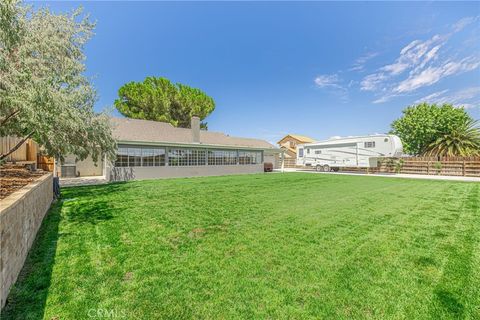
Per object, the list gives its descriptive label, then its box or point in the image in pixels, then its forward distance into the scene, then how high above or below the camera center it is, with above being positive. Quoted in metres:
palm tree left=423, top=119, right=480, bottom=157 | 21.09 +1.88
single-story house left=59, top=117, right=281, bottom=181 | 14.01 +0.71
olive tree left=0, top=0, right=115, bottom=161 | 5.00 +2.29
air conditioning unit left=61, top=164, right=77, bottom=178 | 14.41 -0.42
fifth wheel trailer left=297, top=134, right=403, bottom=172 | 19.69 +1.10
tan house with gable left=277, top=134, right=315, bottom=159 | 43.58 +4.60
